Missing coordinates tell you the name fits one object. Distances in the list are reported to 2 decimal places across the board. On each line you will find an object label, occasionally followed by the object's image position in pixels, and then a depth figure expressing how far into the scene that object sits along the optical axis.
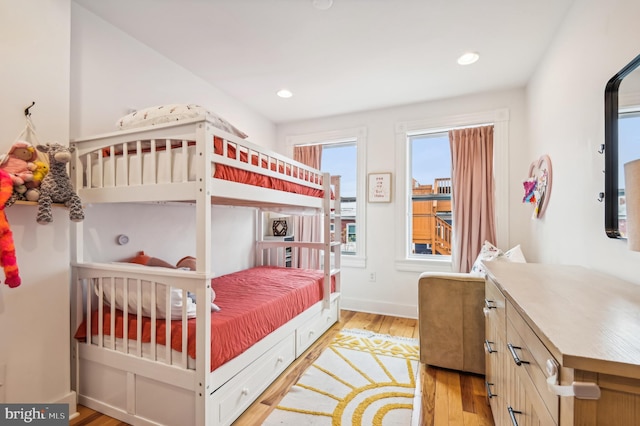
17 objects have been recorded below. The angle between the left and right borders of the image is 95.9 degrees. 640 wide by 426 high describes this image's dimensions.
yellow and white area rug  1.67
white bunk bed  1.44
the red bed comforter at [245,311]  1.54
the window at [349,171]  3.65
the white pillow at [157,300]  1.54
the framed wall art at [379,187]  3.50
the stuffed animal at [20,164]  1.39
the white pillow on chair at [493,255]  2.31
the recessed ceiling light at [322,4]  1.78
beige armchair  2.08
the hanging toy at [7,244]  1.30
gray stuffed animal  1.47
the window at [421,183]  3.32
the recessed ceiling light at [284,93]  3.07
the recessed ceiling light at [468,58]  2.38
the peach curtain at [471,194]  3.08
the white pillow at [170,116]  1.58
